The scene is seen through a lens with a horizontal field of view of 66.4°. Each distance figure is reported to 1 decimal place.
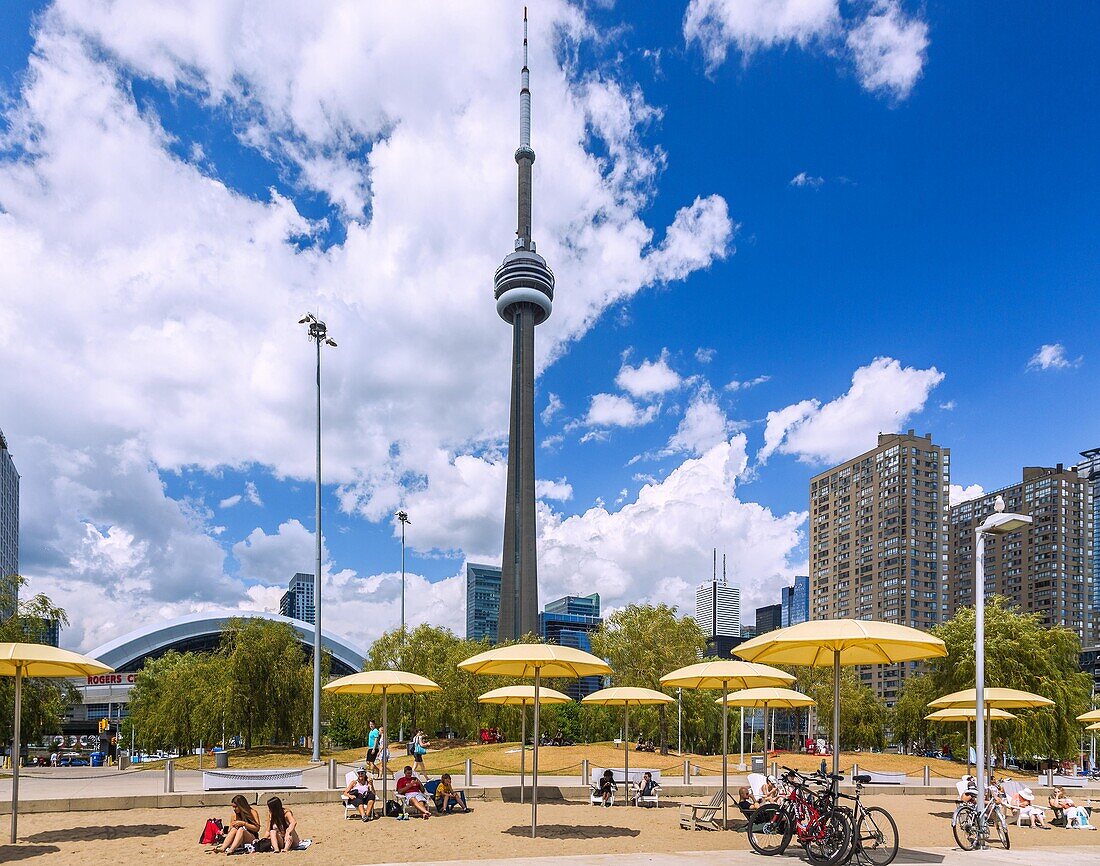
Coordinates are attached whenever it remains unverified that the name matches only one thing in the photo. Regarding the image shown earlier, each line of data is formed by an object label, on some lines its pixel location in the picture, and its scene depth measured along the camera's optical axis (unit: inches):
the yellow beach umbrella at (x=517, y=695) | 807.7
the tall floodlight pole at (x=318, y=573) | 1203.9
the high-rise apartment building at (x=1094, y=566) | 4938.5
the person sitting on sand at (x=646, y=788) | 731.4
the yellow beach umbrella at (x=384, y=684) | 671.8
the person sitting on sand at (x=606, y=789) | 729.6
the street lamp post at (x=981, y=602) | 566.6
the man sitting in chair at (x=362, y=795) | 624.7
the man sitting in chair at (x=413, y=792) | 638.6
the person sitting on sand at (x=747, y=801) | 571.7
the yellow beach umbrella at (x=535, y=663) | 550.8
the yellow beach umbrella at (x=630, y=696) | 820.6
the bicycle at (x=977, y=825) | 556.1
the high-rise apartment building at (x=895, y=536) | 4675.2
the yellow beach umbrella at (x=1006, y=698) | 765.3
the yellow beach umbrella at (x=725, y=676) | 637.9
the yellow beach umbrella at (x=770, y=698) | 861.8
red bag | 509.7
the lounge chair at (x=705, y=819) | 602.2
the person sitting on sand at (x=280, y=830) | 495.2
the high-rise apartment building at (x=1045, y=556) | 4921.3
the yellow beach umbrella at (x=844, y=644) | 448.1
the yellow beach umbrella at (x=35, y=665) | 490.3
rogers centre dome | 3833.7
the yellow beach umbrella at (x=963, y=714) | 832.9
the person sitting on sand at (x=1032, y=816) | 718.5
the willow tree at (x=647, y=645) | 1608.0
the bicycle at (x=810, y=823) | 436.1
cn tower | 4557.1
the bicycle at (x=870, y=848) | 430.3
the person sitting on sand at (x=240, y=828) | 487.2
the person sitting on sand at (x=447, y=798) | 661.9
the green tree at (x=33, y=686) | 1018.1
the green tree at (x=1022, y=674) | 1375.5
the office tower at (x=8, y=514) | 4179.9
